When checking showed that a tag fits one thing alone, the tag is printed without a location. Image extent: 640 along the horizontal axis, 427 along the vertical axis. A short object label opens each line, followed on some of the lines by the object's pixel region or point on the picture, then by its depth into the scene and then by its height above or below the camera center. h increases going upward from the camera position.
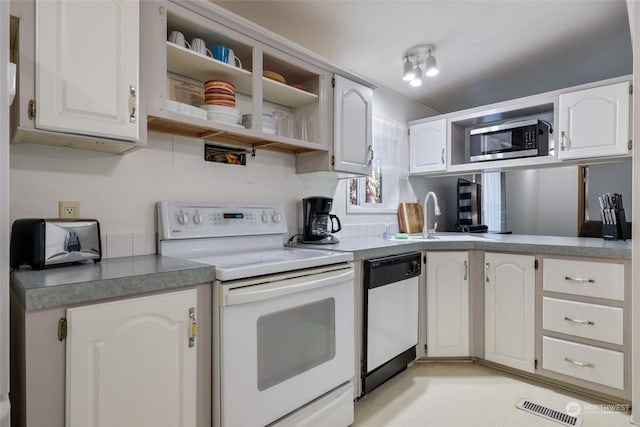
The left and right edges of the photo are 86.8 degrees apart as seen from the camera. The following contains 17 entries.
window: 2.90 +0.34
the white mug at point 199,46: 1.62 +0.80
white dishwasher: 1.94 -0.63
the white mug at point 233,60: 1.75 +0.81
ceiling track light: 2.34 +1.10
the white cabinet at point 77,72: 1.11 +0.50
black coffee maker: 2.24 -0.04
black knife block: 2.34 -0.11
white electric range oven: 1.27 -0.45
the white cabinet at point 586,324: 1.88 -0.64
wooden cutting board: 3.25 -0.04
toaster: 1.15 -0.10
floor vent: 1.75 -1.08
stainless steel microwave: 2.63 +0.61
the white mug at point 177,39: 1.57 +0.81
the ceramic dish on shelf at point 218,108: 1.69 +0.53
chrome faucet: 2.84 -0.13
